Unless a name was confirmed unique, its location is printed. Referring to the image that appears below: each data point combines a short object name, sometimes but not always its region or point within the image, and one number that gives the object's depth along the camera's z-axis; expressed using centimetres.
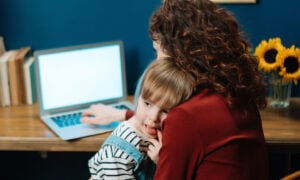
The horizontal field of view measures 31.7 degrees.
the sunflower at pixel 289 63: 211
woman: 129
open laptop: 209
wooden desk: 194
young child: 139
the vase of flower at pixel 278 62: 211
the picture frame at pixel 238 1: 229
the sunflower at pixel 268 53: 213
